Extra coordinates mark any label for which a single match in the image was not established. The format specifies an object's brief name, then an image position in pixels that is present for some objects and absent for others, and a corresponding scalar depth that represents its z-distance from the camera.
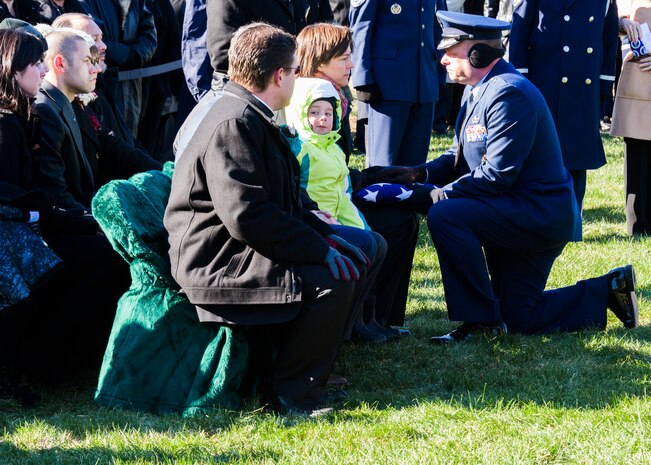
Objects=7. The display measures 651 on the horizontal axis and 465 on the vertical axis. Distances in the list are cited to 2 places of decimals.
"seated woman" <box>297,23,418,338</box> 8.99
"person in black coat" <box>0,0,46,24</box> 10.86
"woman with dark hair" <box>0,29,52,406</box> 7.08
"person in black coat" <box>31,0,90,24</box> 11.00
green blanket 7.18
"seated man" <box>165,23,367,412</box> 6.84
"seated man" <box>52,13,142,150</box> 9.57
